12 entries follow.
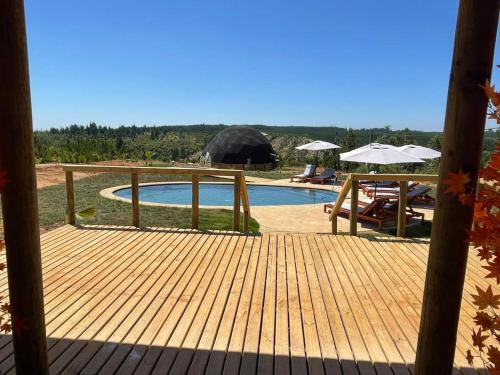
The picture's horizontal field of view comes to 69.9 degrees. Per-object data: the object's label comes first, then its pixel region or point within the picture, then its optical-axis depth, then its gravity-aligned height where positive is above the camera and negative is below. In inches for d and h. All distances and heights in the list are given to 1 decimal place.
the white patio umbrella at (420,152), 494.0 -18.6
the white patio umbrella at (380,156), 354.0 -18.4
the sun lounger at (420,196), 363.6 -67.0
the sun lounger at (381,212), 321.1 -68.3
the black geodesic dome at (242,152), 999.0 -47.4
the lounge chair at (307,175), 673.0 -72.3
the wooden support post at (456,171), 50.2 -4.8
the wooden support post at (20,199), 54.5 -11.3
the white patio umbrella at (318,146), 713.9 -18.3
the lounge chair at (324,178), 647.1 -73.9
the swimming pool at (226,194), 522.6 -92.3
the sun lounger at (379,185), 507.5 -67.4
